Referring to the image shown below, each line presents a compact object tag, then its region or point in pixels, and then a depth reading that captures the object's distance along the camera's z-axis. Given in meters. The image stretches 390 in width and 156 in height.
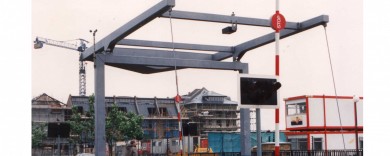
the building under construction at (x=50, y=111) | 66.45
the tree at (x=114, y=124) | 55.94
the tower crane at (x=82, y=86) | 112.53
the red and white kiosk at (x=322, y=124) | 36.25
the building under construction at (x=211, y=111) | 104.31
